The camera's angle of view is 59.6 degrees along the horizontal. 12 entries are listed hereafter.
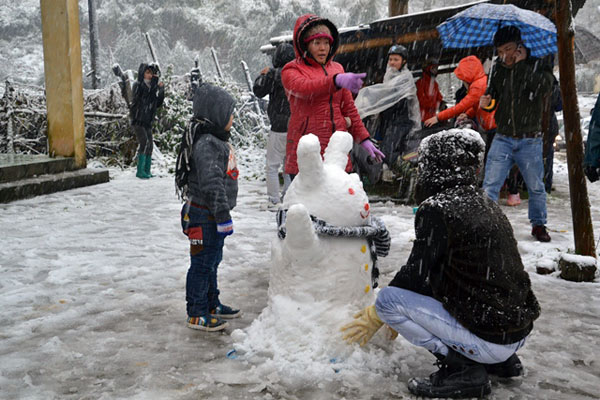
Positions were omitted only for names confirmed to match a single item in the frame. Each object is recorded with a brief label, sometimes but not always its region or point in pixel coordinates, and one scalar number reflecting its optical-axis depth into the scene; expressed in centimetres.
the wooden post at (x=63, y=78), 953
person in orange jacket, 673
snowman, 283
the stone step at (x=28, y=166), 838
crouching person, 245
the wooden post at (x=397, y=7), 1165
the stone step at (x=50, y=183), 791
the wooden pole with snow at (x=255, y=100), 1468
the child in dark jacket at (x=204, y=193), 328
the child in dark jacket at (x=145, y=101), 988
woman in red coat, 420
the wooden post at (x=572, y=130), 413
